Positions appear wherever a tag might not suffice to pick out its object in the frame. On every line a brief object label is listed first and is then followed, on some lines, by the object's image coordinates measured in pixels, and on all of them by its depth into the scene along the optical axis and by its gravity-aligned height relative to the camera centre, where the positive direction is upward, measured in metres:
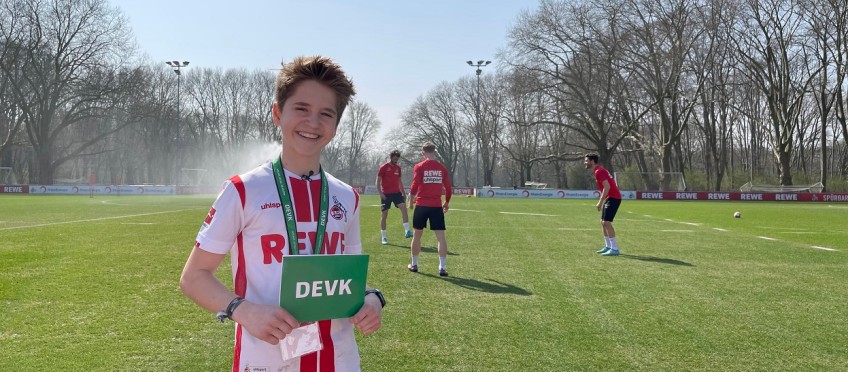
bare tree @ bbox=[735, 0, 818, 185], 42.97 +8.61
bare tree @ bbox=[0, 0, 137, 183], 46.84 +9.34
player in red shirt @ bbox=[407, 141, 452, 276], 9.40 -0.07
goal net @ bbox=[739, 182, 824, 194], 45.44 -0.43
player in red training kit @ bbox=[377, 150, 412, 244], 13.85 +0.08
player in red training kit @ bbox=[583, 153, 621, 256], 11.91 -0.18
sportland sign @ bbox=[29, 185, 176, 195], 45.50 +0.10
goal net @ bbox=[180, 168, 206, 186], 63.82 +1.48
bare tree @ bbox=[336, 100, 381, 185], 88.25 +7.98
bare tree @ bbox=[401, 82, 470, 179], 84.88 +8.83
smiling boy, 1.90 -0.14
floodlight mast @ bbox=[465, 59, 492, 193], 52.32 +10.77
